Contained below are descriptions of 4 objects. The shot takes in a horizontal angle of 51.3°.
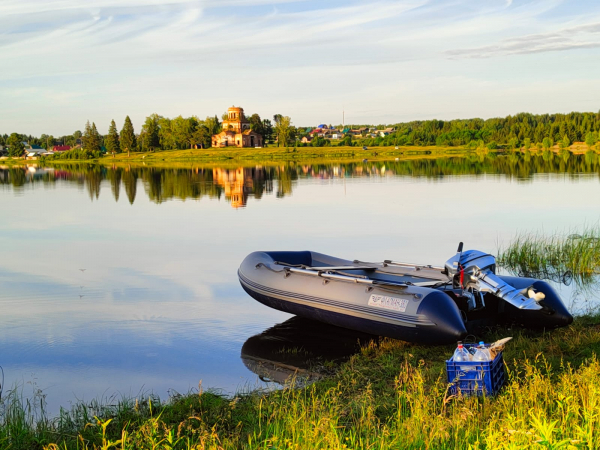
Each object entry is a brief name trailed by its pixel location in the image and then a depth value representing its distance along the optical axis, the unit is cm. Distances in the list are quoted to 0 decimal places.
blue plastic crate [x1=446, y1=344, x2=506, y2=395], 568
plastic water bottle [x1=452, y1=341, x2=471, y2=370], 589
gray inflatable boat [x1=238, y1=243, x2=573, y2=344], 798
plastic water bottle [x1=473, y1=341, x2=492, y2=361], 577
